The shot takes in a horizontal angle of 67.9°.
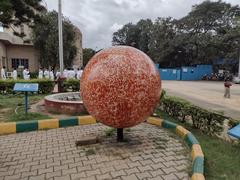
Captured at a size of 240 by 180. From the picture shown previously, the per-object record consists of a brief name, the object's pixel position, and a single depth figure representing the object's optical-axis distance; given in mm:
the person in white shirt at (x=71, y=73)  15725
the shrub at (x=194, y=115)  4265
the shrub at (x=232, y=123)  3876
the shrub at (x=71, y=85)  10589
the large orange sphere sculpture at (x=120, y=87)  3336
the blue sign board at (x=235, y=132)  3134
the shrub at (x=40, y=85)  9912
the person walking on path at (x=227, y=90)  10569
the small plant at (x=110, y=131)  4205
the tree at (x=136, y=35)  35504
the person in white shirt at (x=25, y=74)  15703
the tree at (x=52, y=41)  20997
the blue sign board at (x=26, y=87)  5498
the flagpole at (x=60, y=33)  10189
